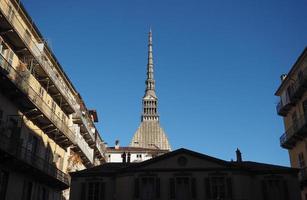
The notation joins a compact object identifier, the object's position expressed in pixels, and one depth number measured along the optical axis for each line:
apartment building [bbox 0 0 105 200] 27.34
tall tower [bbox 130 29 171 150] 112.81
